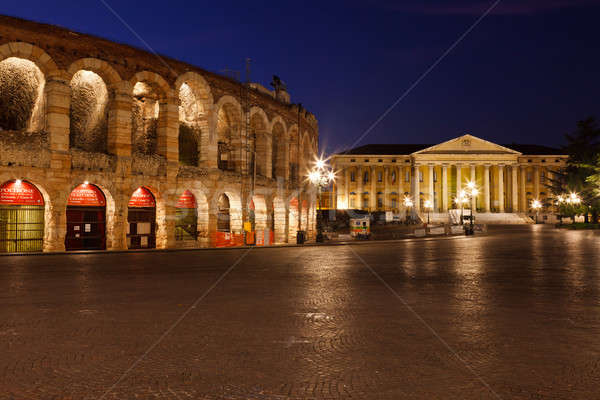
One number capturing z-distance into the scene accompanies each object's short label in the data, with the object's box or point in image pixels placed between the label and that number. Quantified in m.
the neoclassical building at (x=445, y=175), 95.88
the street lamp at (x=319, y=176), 33.56
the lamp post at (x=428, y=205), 89.03
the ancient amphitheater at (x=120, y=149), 22.53
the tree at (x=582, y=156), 59.25
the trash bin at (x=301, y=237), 31.47
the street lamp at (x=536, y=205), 93.94
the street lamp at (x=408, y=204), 86.62
